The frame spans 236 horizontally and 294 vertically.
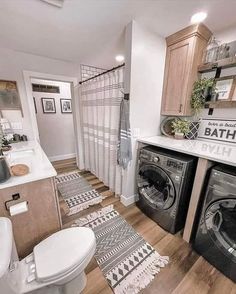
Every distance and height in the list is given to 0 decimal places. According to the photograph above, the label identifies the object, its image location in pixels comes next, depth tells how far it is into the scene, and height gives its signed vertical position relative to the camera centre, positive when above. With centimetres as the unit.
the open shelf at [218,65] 145 +50
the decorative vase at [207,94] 172 +19
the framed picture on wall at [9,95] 211 +16
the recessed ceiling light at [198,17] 133 +91
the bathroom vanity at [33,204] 98 -75
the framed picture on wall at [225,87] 156 +26
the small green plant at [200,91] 167 +23
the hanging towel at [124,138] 169 -37
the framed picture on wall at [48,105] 340 +5
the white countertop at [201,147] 116 -40
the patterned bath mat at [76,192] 207 -142
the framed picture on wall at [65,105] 365 +6
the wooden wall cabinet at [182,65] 158 +54
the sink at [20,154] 166 -59
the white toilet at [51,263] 70 -95
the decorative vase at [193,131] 190 -29
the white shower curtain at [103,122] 191 -24
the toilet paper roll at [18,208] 95 -70
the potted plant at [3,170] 94 -44
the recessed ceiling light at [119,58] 231 +85
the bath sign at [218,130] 163 -25
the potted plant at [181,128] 190 -26
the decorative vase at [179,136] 190 -36
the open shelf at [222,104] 158 +7
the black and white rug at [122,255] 115 -141
